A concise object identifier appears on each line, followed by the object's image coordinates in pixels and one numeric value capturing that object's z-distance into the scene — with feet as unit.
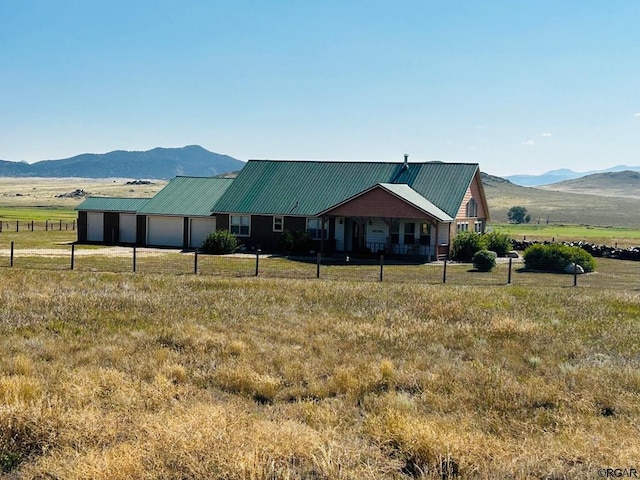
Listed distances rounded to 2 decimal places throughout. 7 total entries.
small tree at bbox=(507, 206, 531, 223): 407.44
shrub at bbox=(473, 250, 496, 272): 108.47
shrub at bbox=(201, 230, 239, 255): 131.13
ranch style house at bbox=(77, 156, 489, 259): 128.88
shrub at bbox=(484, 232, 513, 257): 139.33
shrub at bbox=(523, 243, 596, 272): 110.32
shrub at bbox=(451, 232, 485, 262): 128.77
